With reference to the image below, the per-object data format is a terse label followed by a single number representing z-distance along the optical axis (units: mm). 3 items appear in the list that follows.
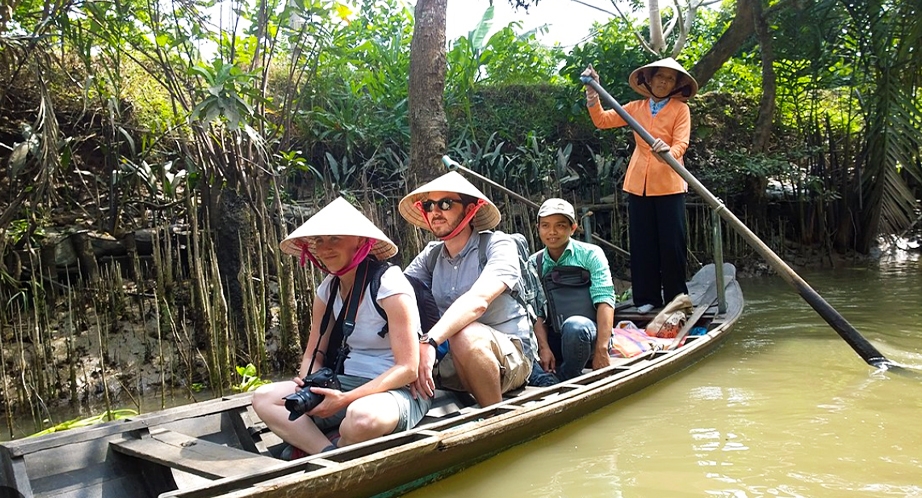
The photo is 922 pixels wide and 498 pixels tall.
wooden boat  2479
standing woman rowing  5641
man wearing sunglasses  3254
